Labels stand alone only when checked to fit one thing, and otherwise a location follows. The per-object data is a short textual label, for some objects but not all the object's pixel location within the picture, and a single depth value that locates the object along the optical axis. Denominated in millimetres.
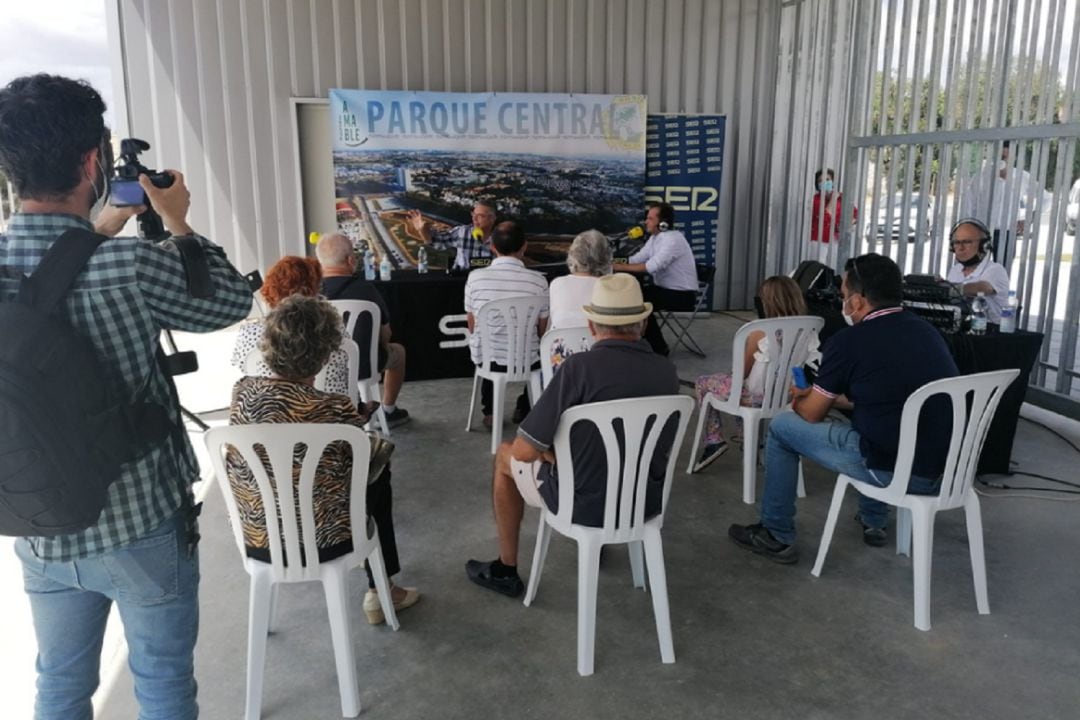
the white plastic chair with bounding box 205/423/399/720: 2018
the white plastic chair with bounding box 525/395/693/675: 2301
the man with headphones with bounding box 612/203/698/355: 6391
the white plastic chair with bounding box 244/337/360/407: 3129
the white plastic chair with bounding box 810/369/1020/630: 2566
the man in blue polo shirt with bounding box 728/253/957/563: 2666
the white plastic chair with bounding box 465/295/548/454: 4285
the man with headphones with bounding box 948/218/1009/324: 4605
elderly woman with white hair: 3959
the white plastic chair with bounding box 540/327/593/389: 3598
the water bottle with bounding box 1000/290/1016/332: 4047
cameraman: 1309
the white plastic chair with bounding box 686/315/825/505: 3625
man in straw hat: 2330
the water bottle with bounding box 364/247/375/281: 5698
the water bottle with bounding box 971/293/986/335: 3943
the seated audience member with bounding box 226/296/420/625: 2074
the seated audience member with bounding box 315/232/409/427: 4254
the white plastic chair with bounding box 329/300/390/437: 4187
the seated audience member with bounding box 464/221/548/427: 4492
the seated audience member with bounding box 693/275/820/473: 3688
